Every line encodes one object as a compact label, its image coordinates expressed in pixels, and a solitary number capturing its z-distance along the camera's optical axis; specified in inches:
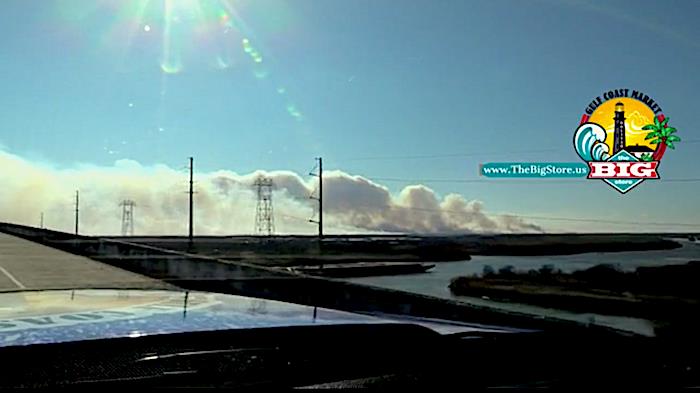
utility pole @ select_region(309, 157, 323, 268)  2038.6
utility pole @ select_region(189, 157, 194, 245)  2048.2
